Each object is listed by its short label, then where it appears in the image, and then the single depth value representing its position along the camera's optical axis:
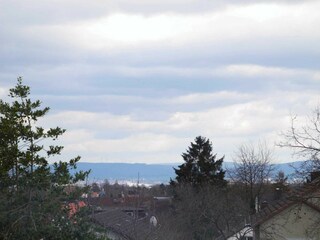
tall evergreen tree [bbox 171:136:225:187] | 70.56
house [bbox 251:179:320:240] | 37.12
